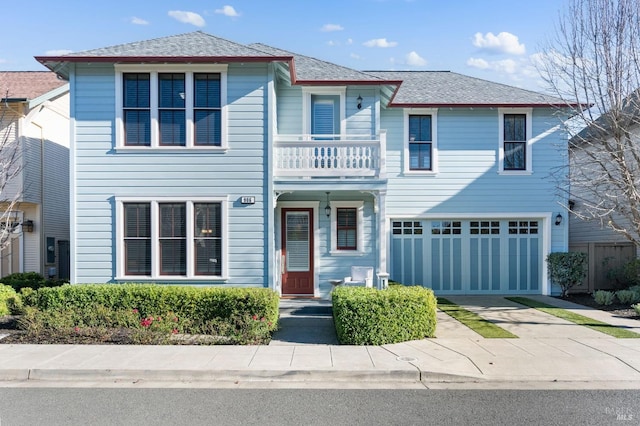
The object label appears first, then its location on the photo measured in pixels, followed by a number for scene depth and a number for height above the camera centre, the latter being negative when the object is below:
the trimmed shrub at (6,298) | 10.97 -1.76
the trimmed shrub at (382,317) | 8.68 -1.76
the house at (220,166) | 11.16 +1.33
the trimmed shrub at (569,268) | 14.37 -1.43
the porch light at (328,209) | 13.53 +0.35
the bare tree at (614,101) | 10.77 +2.82
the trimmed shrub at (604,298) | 12.57 -2.04
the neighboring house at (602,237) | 11.59 -0.60
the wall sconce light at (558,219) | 14.84 +0.05
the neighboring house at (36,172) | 14.34 +1.63
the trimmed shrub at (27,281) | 12.87 -1.60
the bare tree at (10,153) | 13.92 +2.06
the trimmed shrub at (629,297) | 12.56 -2.02
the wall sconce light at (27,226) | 14.97 -0.10
